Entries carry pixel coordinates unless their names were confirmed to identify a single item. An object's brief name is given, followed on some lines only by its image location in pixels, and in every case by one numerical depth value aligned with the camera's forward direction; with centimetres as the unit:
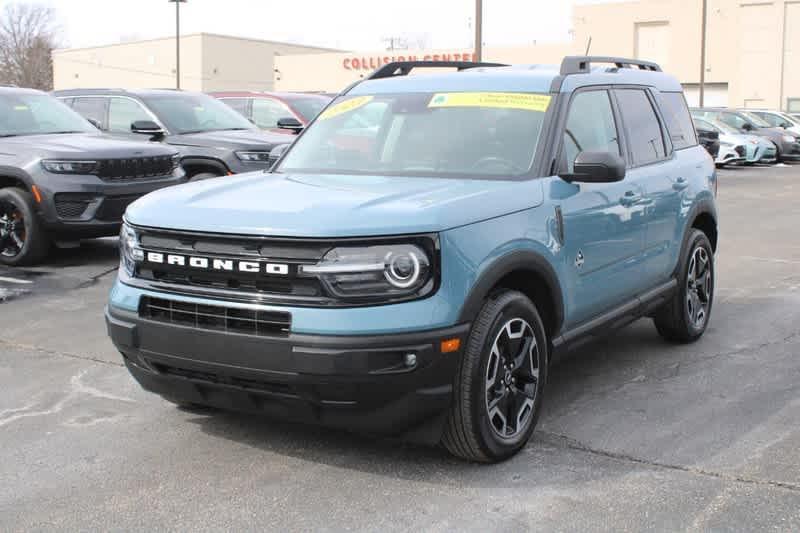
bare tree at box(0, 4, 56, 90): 9162
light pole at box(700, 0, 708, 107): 4436
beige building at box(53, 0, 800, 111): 5762
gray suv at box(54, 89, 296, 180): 1184
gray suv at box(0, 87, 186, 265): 955
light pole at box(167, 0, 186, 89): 5378
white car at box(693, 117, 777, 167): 2695
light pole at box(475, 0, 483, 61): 2128
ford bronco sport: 402
